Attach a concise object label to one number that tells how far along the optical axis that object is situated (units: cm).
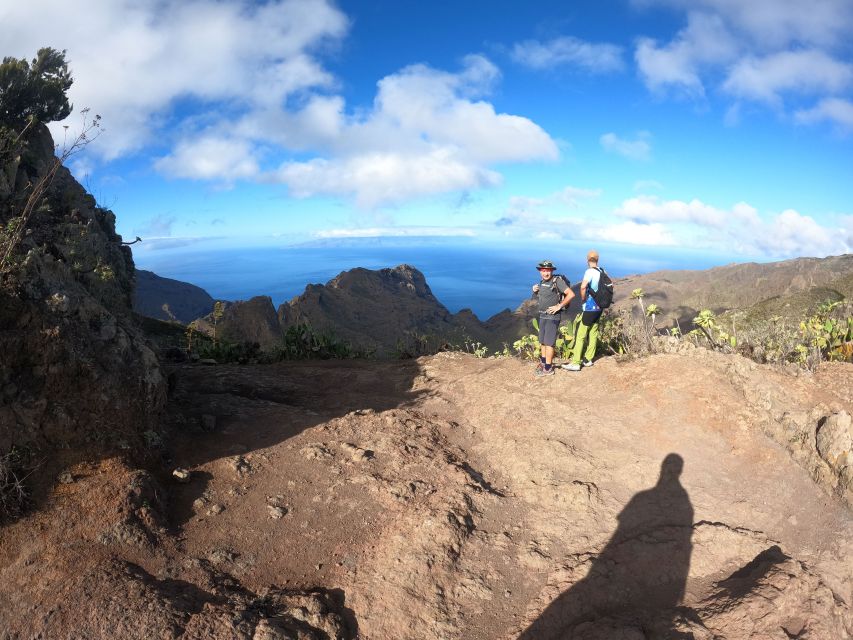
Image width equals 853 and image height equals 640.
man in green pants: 770
